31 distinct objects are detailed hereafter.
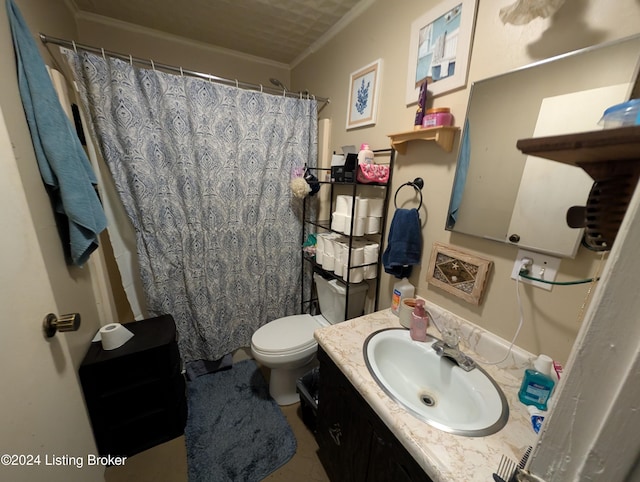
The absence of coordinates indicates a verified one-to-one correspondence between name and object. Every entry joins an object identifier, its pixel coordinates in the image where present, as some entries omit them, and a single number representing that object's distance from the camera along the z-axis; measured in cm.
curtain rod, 106
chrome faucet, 88
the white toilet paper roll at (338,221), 135
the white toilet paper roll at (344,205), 133
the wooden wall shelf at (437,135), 96
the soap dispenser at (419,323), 101
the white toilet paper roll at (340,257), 138
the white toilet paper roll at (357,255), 134
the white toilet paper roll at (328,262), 148
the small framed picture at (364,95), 129
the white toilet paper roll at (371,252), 136
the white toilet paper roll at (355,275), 136
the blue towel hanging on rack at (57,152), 81
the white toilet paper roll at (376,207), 132
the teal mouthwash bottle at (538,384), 73
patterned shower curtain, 126
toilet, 140
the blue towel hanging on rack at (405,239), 113
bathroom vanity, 60
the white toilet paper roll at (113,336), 114
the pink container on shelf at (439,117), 96
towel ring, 112
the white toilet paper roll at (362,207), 127
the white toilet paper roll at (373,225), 133
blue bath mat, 120
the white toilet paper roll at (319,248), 155
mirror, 64
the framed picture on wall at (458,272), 93
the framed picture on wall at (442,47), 90
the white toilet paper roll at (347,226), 132
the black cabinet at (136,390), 111
